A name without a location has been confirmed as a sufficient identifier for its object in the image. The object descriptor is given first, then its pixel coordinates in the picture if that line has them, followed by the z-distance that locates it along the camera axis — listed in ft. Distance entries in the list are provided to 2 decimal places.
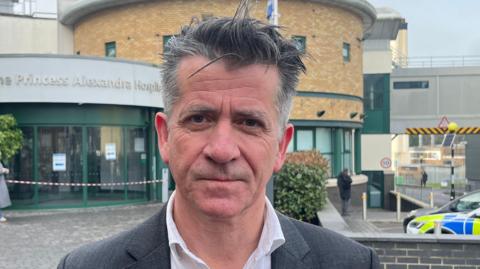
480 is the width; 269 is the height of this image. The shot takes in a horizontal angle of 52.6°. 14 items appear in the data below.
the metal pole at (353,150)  76.43
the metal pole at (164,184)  50.26
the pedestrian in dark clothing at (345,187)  58.70
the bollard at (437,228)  22.34
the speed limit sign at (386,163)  76.59
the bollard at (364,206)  55.69
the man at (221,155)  5.26
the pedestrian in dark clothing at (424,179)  118.67
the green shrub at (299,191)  29.78
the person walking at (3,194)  37.35
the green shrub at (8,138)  40.67
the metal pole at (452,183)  59.96
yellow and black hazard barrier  87.35
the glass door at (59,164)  44.86
